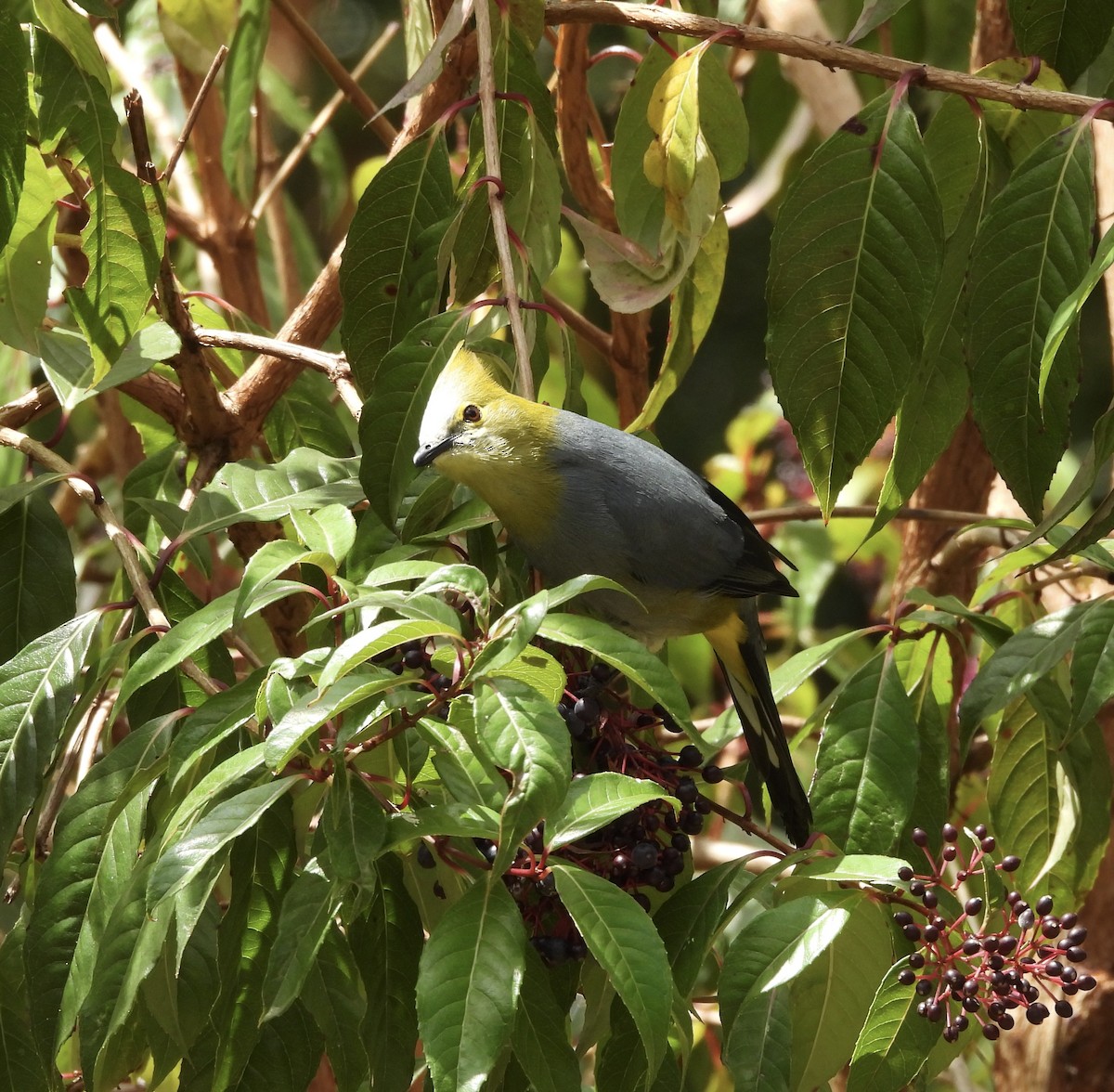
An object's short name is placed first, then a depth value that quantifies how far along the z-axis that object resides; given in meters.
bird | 5.63
